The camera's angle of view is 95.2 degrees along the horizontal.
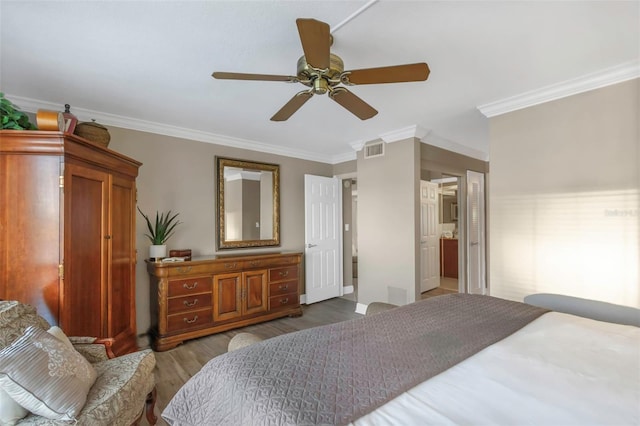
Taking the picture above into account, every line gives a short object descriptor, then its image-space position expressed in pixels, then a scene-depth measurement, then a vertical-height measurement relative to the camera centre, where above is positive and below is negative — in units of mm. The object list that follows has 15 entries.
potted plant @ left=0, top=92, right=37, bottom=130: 1822 +641
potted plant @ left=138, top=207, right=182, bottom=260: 3107 -166
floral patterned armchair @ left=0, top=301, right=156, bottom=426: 1312 -844
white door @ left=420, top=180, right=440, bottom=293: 5207 -448
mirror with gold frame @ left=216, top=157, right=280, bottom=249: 3850 +166
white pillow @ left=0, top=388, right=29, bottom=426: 1154 -777
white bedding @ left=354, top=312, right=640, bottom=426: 792 -553
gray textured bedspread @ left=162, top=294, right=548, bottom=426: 861 -556
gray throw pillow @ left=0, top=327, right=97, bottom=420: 1150 -661
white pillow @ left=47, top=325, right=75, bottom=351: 1476 -615
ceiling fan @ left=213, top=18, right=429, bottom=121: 1381 +785
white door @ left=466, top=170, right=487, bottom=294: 4551 -317
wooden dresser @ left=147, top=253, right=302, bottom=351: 2992 -901
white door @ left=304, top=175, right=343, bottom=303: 4500 -361
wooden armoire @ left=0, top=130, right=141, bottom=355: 1772 -69
